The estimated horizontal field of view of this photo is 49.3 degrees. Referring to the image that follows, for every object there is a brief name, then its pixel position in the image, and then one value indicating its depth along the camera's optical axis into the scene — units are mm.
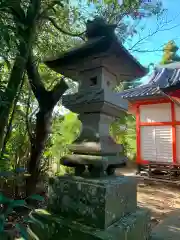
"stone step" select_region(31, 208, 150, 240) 1430
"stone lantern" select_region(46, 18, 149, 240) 1507
